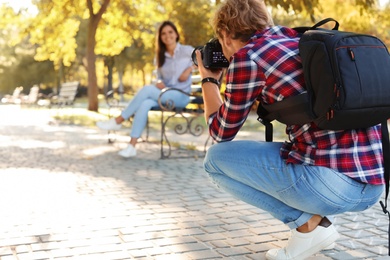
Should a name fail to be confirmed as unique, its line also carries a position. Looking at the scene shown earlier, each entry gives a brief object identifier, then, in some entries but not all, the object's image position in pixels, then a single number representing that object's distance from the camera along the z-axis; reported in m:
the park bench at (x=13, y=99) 27.39
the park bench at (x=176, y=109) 7.03
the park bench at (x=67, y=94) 16.42
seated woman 7.02
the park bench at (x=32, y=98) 22.64
